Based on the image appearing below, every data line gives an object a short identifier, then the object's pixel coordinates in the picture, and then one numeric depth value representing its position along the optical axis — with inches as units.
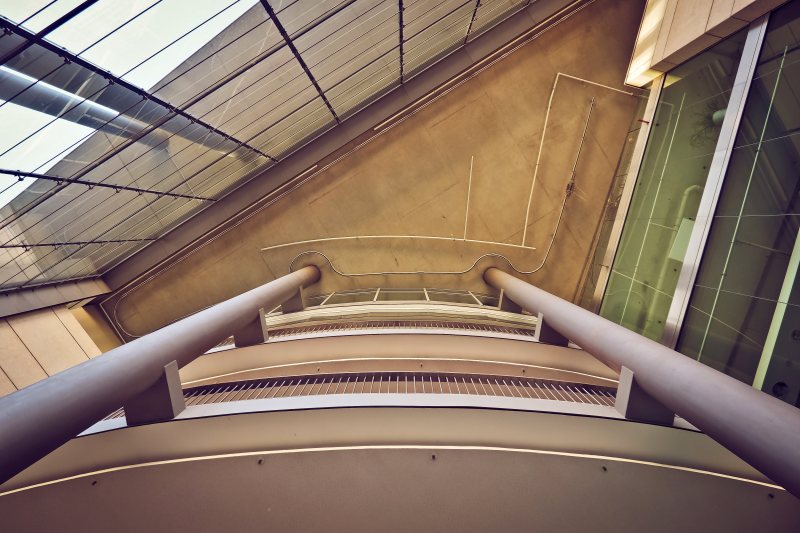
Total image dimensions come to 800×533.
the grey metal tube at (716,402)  125.6
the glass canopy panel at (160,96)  215.5
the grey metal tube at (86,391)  128.8
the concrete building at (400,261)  179.5
